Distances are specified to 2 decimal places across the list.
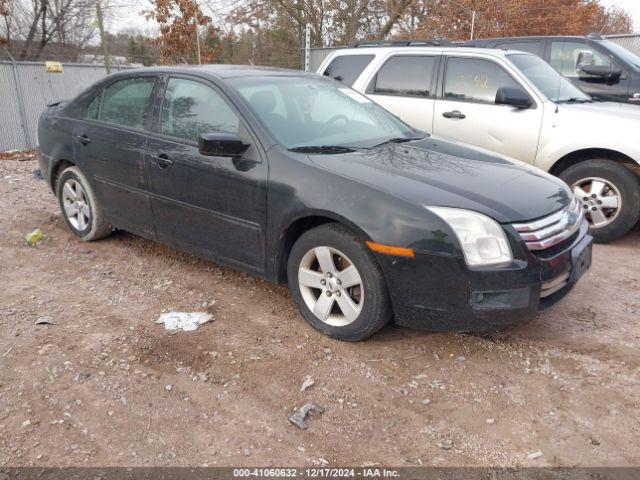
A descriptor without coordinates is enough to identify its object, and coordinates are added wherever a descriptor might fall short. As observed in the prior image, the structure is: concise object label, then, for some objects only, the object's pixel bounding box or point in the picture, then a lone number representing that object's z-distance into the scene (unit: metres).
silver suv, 5.12
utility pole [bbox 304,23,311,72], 12.48
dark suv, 7.04
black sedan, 2.90
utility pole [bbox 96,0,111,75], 12.78
